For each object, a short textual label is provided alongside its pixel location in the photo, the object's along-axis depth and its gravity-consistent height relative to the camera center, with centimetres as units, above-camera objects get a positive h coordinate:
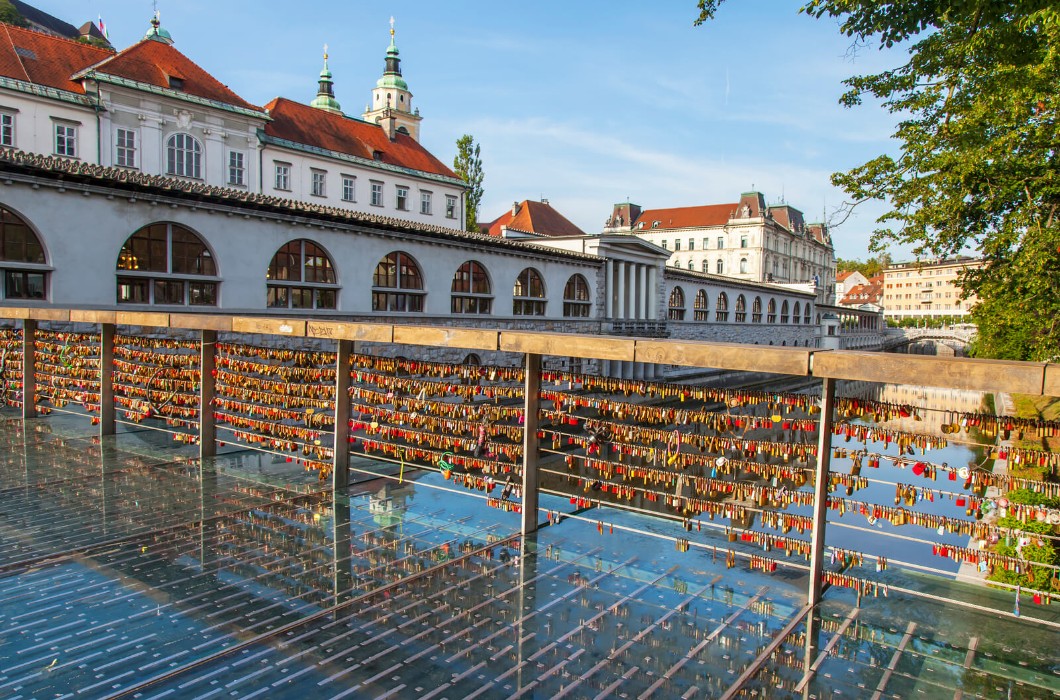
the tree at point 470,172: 6100 +1333
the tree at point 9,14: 5618 +2482
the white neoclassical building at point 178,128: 3022 +951
